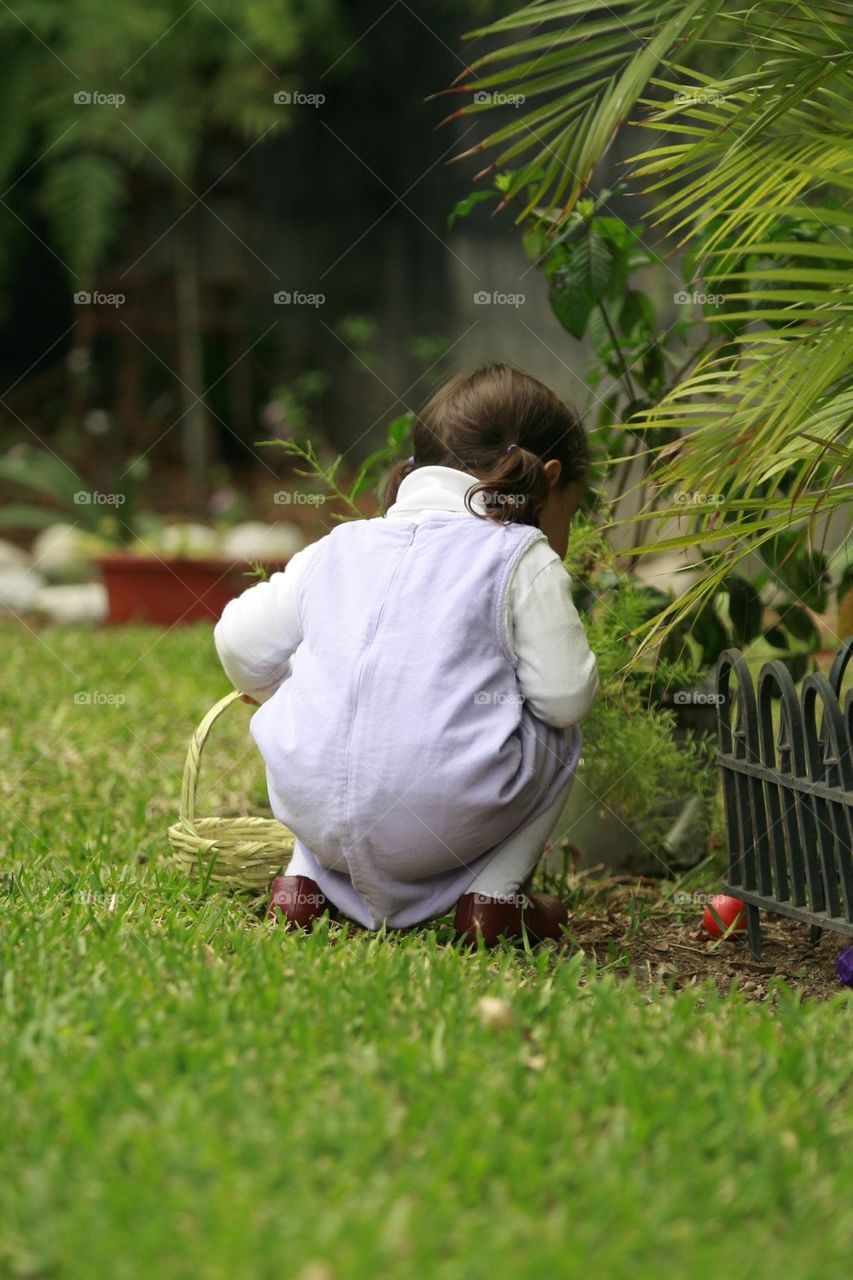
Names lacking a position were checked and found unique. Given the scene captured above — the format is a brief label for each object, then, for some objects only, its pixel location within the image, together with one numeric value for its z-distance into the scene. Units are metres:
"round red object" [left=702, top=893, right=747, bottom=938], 4.22
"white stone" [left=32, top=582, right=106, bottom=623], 10.91
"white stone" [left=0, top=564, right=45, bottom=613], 11.70
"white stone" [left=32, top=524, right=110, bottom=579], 11.81
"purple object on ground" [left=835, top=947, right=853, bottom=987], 3.64
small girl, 3.72
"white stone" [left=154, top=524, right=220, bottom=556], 10.36
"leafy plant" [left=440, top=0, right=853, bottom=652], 3.69
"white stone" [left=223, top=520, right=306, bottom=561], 10.73
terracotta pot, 10.06
